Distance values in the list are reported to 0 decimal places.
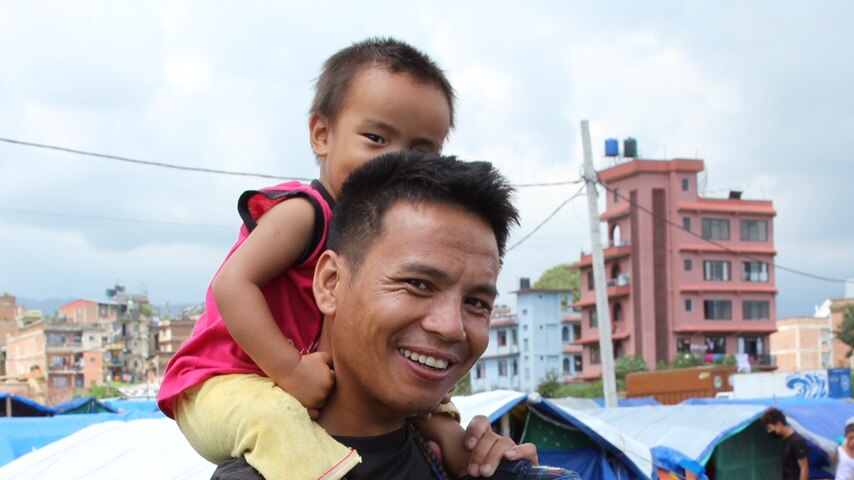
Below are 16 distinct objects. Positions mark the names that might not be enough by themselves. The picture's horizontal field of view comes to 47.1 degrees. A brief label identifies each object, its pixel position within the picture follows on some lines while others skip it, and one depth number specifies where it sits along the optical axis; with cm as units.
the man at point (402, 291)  187
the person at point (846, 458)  1003
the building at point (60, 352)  8044
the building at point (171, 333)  8969
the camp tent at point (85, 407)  2403
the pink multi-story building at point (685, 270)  5412
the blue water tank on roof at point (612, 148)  2967
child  190
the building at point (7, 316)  9452
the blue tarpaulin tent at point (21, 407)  2419
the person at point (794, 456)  1099
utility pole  1694
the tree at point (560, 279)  7681
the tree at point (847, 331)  5766
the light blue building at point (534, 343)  6600
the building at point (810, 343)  8112
